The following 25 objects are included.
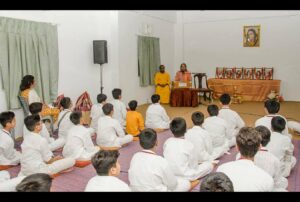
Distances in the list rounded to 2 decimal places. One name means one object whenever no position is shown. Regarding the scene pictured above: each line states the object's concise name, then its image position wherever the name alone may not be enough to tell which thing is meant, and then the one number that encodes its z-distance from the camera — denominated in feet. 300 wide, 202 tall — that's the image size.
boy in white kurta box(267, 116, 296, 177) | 11.03
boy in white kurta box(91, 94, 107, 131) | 18.63
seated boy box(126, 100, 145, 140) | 17.74
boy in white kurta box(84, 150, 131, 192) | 6.79
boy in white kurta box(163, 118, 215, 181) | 10.79
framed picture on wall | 31.91
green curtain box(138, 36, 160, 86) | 29.04
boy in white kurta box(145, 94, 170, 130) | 19.12
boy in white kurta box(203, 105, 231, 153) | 14.47
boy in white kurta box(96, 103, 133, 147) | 15.21
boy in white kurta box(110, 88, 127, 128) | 19.28
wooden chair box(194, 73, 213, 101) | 29.00
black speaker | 23.70
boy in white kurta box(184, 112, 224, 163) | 12.63
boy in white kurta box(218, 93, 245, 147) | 16.10
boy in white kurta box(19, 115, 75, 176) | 11.50
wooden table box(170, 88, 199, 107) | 28.04
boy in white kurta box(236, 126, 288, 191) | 8.98
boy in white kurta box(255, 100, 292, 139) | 13.39
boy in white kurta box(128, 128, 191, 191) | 8.71
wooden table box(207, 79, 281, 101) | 30.12
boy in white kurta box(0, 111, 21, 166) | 12.75
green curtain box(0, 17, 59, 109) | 17.43
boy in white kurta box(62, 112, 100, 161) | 13.35
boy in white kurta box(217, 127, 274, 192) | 6.97
